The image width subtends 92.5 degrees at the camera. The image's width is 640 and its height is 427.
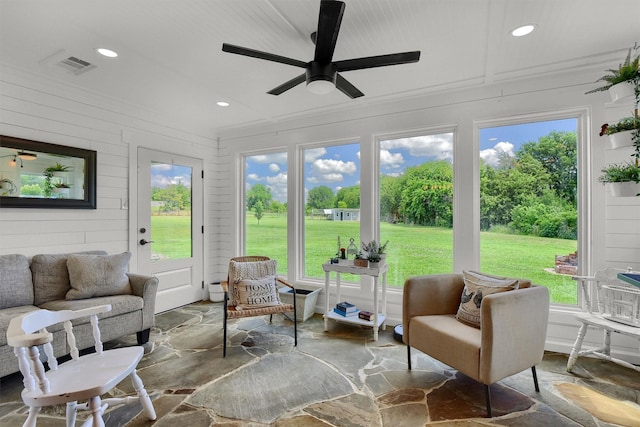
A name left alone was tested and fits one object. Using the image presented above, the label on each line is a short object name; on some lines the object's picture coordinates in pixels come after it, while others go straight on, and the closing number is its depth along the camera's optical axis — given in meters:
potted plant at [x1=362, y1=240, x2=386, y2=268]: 3.19
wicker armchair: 2.83
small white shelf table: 3.10
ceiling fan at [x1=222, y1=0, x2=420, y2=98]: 1.73
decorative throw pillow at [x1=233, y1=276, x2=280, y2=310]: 2.94
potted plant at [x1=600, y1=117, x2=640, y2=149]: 2.10
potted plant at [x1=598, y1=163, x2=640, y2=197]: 2.14
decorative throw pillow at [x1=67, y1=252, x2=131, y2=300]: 2.73
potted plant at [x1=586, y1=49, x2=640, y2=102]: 2.04
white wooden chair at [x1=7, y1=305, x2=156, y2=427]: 1.40
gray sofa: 2.45
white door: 3.78
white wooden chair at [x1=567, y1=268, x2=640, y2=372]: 2.25
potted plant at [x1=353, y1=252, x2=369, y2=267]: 3.21
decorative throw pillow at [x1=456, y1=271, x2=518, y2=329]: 2.26
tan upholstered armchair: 1.90
